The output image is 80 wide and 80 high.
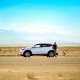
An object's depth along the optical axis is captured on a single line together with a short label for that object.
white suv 29.95
